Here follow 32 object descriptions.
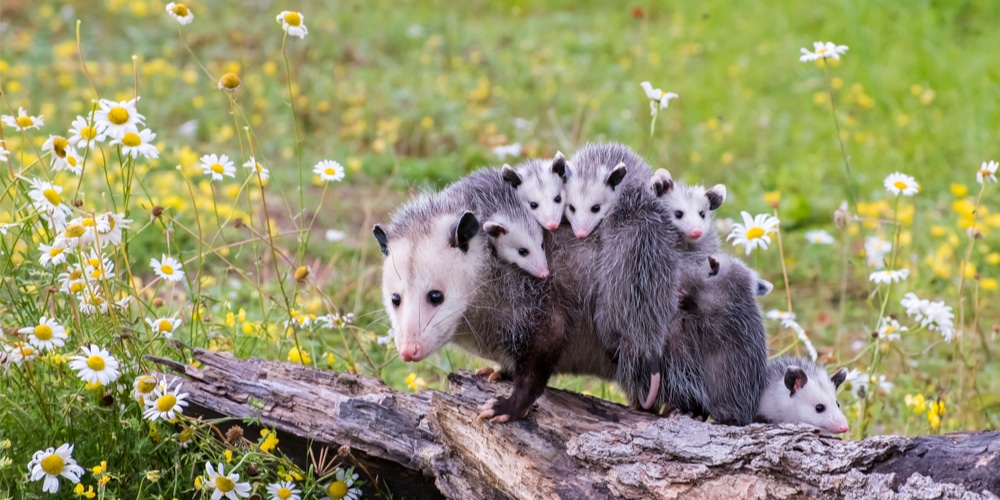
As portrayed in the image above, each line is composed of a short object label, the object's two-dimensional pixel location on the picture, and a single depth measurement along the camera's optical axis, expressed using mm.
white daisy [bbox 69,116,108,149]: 4957
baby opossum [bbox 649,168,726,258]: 5590
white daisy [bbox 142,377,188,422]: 4441
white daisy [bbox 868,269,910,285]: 6027
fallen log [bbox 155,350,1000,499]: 3900
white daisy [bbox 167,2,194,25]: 5145
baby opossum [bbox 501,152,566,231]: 5452
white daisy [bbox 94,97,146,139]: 4930
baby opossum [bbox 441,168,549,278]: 5227
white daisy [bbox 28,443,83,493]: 4379
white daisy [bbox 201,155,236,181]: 5570
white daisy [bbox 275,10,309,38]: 5301
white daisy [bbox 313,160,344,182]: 5850
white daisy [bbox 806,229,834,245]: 7882
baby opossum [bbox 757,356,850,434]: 5328
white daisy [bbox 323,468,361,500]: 4891
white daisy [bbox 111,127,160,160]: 4926
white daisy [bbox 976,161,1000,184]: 5766
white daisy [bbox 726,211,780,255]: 6068
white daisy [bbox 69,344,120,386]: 4379
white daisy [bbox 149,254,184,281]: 5262
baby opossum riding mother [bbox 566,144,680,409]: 5227
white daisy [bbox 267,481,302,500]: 4676
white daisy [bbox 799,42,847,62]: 6000
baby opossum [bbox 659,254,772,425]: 5379
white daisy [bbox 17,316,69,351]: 4535
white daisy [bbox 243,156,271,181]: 5355
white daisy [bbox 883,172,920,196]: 6211
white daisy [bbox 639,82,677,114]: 6330
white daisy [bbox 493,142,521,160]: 7449
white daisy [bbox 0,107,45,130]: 5113
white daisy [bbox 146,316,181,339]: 5062
